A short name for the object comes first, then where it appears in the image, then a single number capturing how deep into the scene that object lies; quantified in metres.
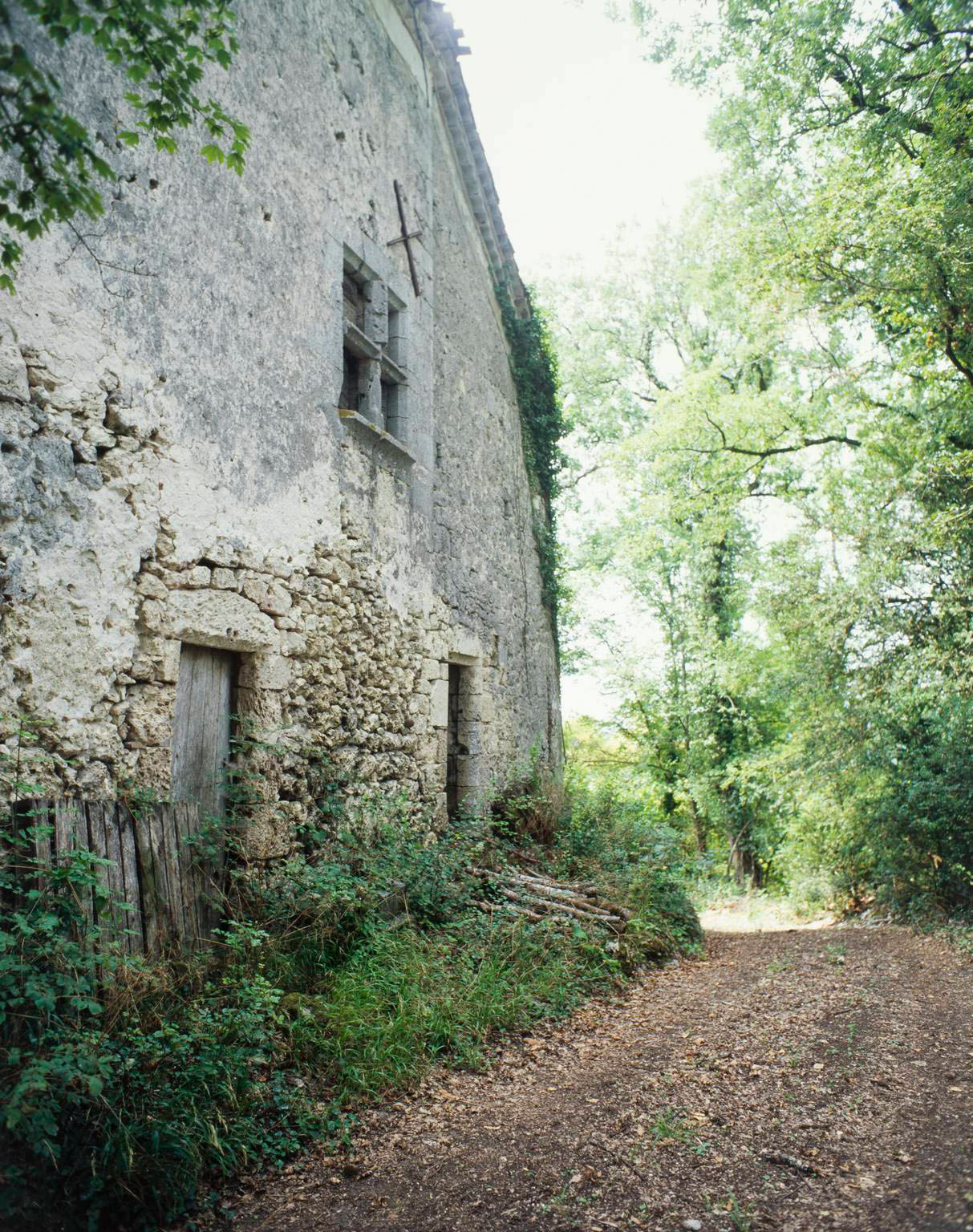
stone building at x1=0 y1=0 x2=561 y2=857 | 4.05
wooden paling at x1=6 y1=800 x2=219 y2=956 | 3.66
